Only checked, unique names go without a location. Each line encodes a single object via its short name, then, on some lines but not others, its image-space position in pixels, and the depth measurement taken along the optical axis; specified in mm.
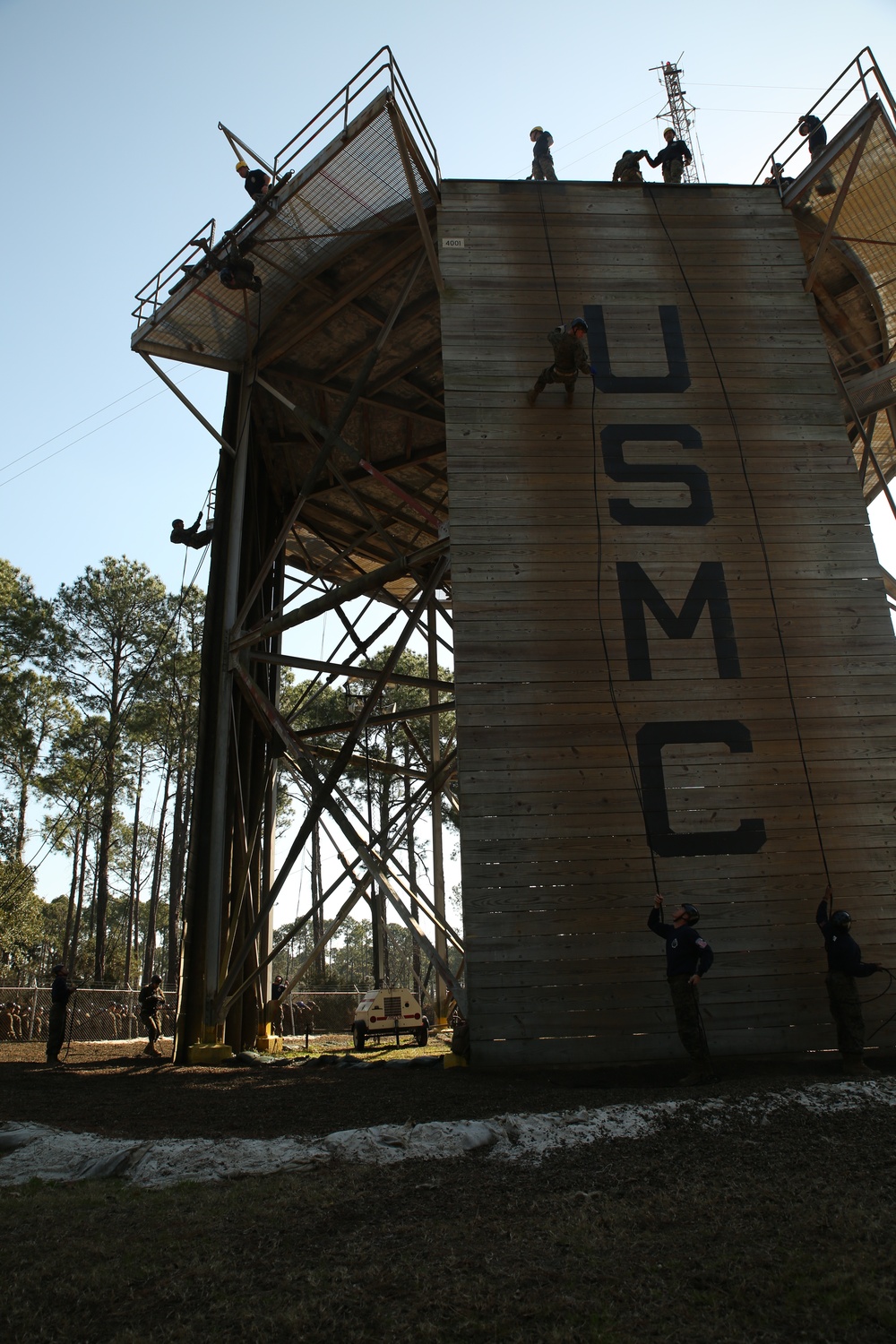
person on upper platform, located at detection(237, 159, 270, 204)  14688
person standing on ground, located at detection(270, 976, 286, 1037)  20131
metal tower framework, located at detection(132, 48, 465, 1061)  13836
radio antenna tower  22625
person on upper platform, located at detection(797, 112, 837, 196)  13602
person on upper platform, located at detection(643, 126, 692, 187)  15203
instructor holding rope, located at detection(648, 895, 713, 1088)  8266
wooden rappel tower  9969
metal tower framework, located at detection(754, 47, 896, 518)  12961
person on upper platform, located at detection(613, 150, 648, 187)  14711
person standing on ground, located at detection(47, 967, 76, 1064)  14719
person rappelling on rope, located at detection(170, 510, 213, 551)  17266
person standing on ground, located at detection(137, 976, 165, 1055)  17562
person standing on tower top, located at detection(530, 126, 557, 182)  15367
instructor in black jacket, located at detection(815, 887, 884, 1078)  8789
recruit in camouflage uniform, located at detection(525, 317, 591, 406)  10766
